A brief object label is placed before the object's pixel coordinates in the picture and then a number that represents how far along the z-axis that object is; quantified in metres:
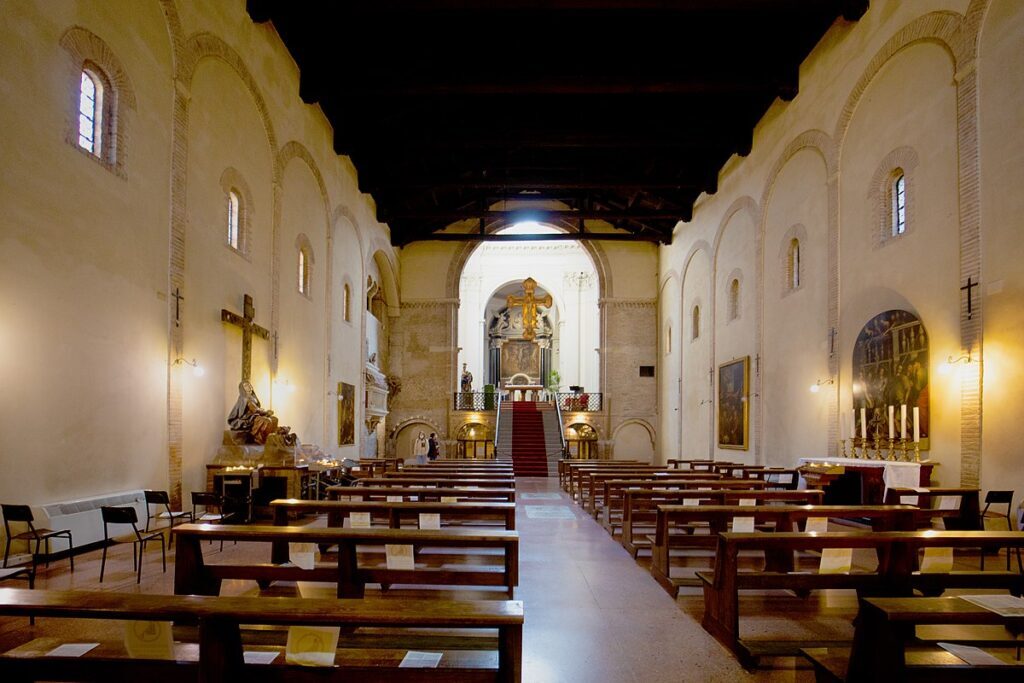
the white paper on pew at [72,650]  2.90
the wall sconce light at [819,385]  12.14
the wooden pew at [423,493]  6.84
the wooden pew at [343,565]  4.18
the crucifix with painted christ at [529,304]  27.73
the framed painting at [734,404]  16.08
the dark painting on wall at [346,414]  17.47
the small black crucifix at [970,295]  8.53
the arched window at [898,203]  10.25
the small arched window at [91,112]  7.68
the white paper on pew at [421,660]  3.37
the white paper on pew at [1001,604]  2.71
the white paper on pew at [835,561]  4.43
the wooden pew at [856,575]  4.11
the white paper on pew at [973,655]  2.78
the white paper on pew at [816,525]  5.28
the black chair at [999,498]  7.22
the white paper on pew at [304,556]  4.50
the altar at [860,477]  8.80
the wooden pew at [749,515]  5.14
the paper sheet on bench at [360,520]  5.55
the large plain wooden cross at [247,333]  11.51
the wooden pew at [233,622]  2.37
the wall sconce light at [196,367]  9.58
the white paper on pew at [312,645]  2.51
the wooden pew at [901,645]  2.54
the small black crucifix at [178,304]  9.38
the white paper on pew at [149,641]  2.61
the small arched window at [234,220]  11.50
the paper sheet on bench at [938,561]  4.34
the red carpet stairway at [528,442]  21.86
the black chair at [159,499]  7.15
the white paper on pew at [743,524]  5.46
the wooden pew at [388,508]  5.41
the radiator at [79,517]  6.64
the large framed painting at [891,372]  9.49
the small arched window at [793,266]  13.95
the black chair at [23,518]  5.44
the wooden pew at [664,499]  6.91
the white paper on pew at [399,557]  4.49
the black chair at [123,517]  5.73
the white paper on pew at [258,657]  2.95
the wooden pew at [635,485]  8.47
